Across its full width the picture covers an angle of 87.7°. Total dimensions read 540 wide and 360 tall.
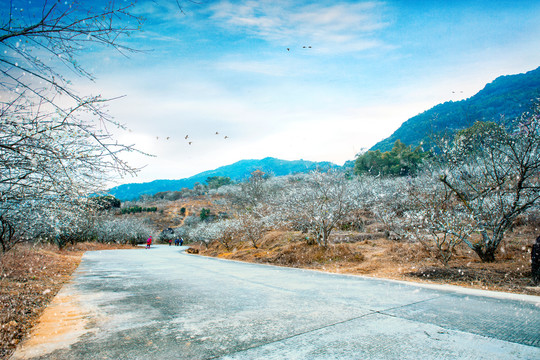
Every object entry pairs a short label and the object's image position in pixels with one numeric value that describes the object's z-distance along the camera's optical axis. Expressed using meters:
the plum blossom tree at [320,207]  13.16
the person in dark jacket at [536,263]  6.11
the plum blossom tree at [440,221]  8.28
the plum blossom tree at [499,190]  7.97
